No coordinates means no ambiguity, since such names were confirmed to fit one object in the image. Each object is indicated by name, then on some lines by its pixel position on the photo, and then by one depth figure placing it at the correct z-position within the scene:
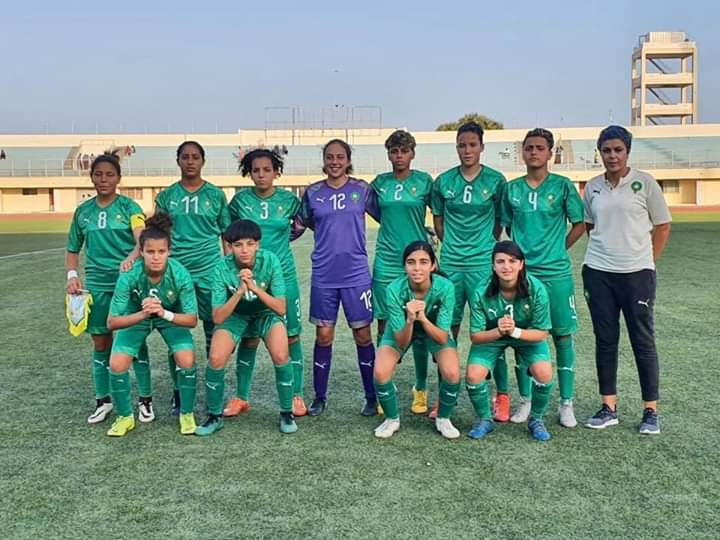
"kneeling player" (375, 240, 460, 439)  4.17
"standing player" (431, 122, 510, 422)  4.52
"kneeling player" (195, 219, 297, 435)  4.23
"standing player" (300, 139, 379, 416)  4.65
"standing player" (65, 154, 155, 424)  4.53
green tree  60.55
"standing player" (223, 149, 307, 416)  4.64
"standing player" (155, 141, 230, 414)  4.65
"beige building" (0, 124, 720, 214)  48.00
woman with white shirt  4.17
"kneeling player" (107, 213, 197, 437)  4.22
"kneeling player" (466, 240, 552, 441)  4.10
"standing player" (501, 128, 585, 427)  4.36
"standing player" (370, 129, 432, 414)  4.63
